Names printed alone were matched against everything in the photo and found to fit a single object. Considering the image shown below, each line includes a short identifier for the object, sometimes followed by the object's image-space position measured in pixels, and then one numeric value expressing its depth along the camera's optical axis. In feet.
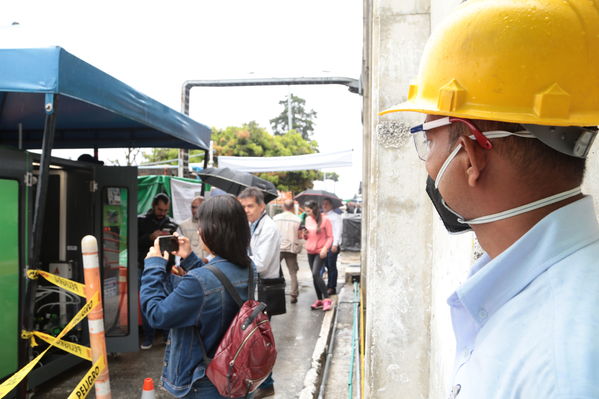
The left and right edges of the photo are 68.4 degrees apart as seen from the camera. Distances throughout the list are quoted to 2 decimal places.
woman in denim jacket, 7.73
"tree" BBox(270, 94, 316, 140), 214.07
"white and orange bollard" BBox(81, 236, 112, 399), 9.44
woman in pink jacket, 26.77
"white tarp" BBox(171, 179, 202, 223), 29.09
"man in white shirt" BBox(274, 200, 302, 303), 26.63
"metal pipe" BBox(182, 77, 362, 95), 44.96
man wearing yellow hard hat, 2.62
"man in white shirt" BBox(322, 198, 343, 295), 29.53
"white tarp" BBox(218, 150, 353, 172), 38.50
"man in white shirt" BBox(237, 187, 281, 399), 16.07
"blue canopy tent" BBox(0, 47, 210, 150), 10.03
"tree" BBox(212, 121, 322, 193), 85.87
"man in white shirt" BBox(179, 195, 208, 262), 23.87
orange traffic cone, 9.07
